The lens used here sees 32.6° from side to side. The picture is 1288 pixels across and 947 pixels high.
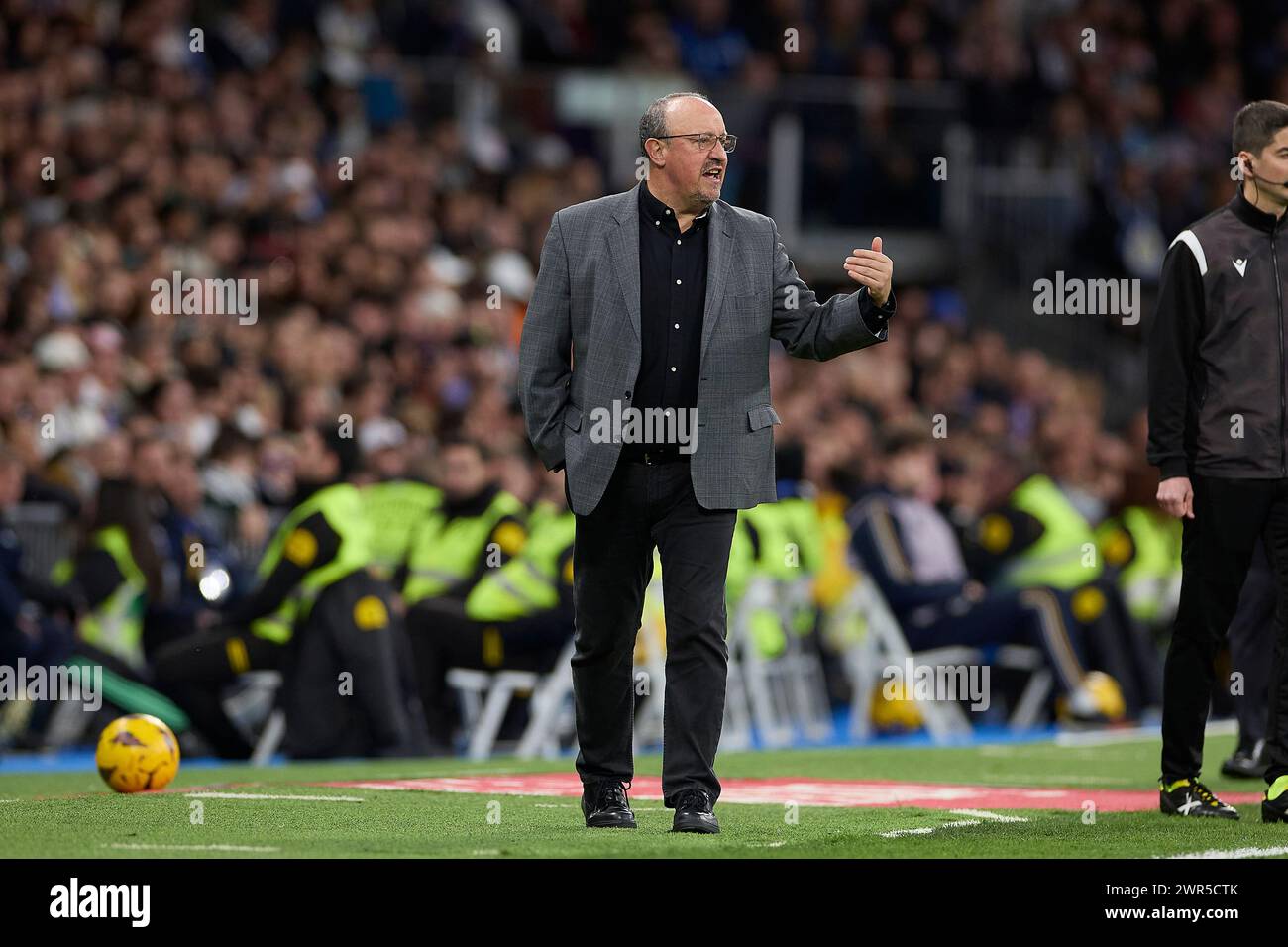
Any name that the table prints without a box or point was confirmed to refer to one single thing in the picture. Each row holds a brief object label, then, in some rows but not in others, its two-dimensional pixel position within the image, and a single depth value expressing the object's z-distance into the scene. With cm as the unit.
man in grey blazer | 769
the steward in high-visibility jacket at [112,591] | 1405
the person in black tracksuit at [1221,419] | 825
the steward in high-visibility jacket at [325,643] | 1311
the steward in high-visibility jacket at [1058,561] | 1627
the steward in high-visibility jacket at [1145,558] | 1670
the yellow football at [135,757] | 946
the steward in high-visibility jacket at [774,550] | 1516
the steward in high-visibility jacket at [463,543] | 1427
